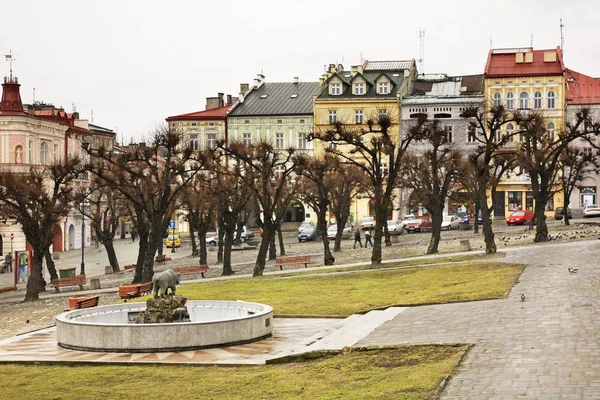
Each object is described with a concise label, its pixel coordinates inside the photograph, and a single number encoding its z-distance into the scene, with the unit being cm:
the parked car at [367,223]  7725
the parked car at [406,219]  7678
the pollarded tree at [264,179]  4656
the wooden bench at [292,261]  4930
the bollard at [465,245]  5003
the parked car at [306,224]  7981
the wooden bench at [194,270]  4903
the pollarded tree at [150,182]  4466
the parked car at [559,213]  7862
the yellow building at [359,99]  8988
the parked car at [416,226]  7625
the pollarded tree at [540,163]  4679
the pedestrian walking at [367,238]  6304
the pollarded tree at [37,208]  4456
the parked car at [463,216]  7633
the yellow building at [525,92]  8681
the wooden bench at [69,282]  4672
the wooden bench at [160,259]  6427
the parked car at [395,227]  7200
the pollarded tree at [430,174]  4825
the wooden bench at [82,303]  3238
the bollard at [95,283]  4789
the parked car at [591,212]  7796
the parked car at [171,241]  8243
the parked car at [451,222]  7550
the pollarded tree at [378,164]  4341
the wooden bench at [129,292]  3756
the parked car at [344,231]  7312
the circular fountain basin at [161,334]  2356
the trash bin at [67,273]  5403
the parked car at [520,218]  7494
